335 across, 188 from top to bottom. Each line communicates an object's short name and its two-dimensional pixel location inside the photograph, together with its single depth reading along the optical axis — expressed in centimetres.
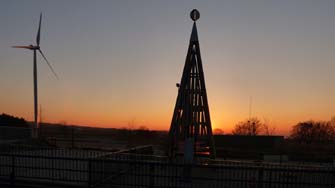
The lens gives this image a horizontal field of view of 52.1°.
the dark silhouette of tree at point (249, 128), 6252
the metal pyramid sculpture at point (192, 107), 1973
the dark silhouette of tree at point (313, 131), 6359
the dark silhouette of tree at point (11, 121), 4300
